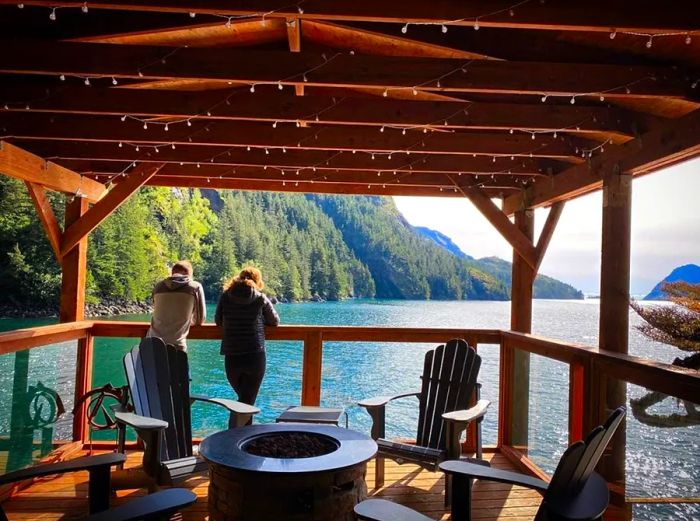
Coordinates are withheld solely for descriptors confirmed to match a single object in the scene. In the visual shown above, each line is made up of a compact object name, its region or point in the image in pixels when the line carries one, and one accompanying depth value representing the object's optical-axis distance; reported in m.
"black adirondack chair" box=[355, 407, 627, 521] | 1.69
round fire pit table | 2.28
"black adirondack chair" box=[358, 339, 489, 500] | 3.59
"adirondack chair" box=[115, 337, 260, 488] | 3.35
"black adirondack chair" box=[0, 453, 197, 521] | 1.71
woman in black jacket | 4.20
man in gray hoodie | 4.31
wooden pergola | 2.94
